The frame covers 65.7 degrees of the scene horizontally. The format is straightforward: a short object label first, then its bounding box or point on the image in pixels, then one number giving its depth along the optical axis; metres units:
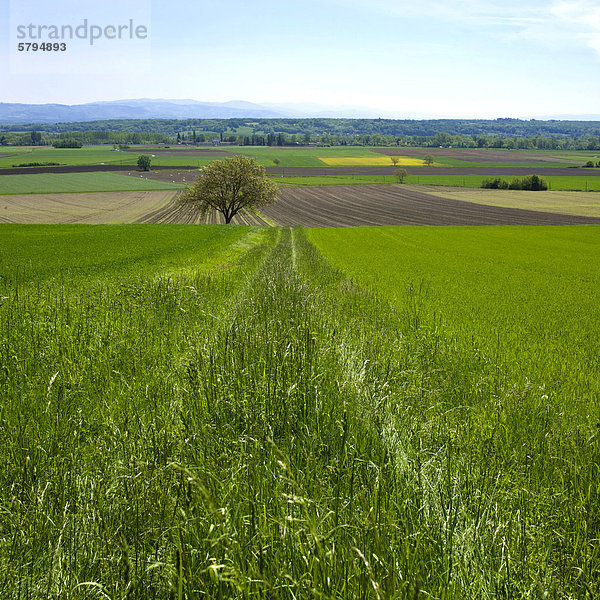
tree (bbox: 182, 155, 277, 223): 62.56
